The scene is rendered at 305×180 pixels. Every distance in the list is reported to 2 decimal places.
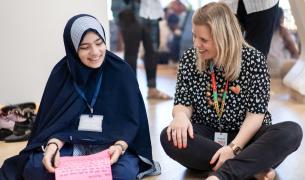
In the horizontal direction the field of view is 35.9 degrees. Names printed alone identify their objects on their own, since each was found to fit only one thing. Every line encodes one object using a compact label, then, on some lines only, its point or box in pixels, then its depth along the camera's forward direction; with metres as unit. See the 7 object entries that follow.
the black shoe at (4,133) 2.72
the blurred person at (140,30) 3.70
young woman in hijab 1.77
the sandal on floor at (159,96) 3.70
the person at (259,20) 2.32
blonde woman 1.65
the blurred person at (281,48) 4.54
